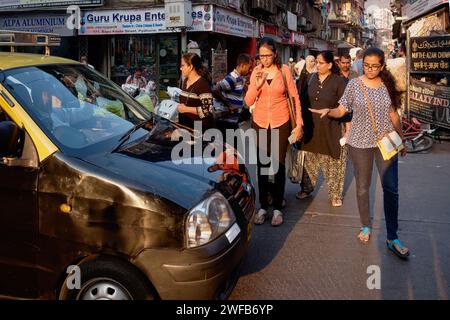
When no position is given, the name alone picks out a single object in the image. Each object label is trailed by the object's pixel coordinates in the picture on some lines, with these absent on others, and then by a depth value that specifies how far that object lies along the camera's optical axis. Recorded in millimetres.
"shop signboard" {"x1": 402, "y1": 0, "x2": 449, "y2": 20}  11953
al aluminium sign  16984
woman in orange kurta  4934
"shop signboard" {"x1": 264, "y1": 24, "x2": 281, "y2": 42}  24011
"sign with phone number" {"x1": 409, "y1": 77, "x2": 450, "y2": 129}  9734
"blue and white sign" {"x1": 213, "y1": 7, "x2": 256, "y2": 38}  16125
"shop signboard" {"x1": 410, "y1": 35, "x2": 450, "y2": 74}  9883
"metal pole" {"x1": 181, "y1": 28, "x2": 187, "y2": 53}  15711
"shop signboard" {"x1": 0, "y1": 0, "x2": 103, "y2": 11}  16516
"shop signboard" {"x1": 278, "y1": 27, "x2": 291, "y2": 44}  27391
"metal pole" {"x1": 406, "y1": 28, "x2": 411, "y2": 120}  11094
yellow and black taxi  2816
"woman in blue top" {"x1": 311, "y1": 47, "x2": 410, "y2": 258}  4328
